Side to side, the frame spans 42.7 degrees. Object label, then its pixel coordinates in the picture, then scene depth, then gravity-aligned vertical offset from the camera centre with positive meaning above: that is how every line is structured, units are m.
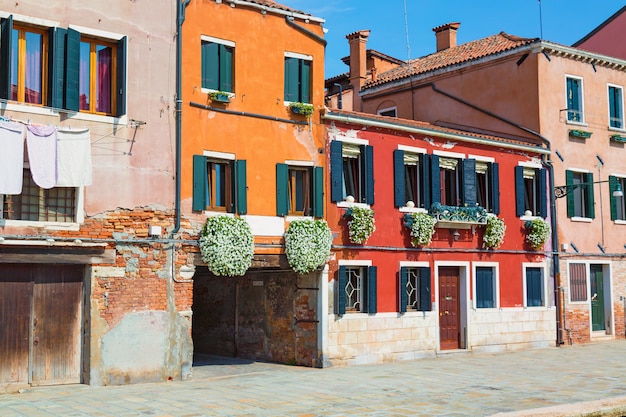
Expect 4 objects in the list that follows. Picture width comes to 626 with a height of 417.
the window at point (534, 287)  23.39 -0.49
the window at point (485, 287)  22.20 -0.47
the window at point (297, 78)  18.97 +4.64
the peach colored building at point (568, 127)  24.45 +4.52
